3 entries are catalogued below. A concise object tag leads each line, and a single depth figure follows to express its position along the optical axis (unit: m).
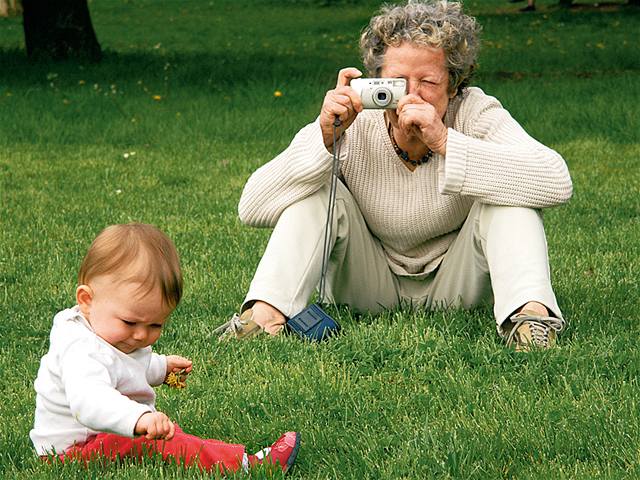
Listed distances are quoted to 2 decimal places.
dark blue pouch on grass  4.11
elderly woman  4.04
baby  2.69
